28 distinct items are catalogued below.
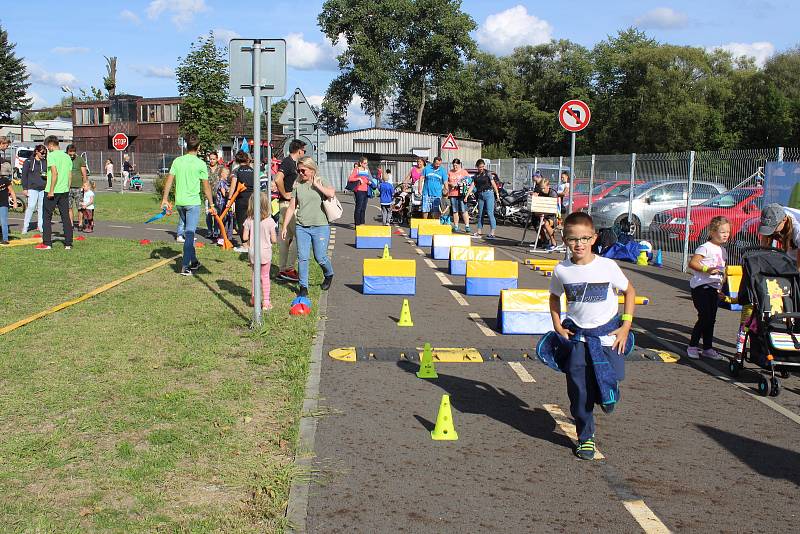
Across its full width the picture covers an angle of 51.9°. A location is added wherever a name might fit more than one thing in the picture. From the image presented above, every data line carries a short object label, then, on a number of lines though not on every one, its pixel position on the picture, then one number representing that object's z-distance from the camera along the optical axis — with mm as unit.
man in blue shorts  23359
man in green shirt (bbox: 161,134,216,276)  12734
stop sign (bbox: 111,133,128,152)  39719
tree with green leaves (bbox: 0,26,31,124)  80812
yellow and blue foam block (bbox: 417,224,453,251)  19203
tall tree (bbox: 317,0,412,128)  79188
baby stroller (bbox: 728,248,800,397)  7082
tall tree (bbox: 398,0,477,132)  80062
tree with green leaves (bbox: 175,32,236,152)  32781
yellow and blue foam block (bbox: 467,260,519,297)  12141
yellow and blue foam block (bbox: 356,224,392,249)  18266
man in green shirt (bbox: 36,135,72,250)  14719
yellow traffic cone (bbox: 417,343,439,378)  7359
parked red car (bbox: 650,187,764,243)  15297
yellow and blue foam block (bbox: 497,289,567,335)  9367
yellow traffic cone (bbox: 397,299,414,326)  9688
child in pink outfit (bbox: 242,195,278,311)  10070
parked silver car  16562
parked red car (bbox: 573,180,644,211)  20672
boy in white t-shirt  5320
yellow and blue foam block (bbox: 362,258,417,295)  11914
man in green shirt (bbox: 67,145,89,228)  19609
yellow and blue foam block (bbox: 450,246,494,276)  14305
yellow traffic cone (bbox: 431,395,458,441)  5711
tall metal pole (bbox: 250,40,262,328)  8406
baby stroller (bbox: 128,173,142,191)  49375
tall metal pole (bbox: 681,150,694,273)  16203
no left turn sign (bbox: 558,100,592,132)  14914
